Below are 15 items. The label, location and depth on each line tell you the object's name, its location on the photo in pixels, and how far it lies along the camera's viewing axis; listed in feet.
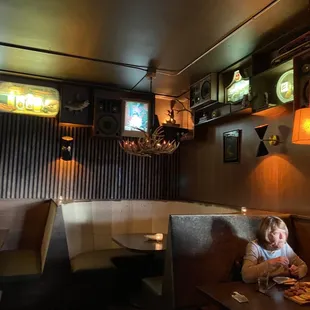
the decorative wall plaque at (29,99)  15.80
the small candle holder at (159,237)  11.46
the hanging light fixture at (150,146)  13.08
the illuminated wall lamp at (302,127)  7.89
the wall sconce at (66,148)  17.02
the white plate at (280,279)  6.82
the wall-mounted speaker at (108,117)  17.03
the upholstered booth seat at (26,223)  15.28
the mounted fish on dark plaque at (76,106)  16.60
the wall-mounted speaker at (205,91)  14.53
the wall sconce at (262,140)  12.69
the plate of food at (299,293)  5.87
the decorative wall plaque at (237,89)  12.87
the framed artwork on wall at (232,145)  14.53
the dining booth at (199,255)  8.05
